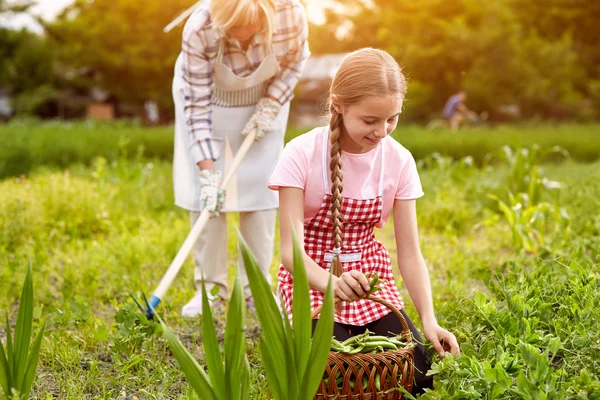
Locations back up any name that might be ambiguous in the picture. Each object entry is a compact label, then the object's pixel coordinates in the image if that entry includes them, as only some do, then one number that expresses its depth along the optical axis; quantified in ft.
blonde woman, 9.86
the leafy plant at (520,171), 16.65
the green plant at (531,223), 13.44
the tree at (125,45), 72.23
